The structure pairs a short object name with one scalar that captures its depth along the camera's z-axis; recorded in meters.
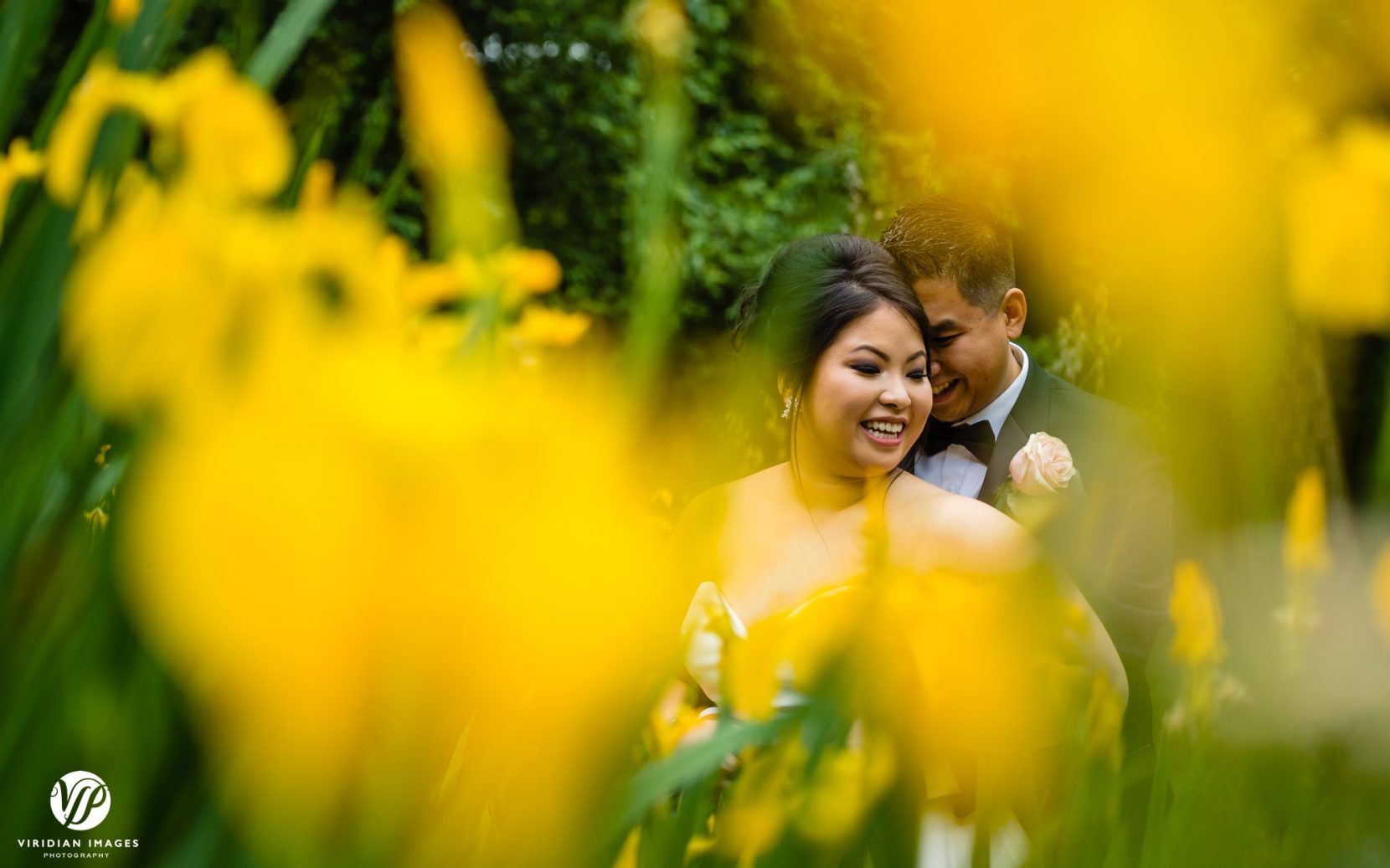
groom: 1.76
